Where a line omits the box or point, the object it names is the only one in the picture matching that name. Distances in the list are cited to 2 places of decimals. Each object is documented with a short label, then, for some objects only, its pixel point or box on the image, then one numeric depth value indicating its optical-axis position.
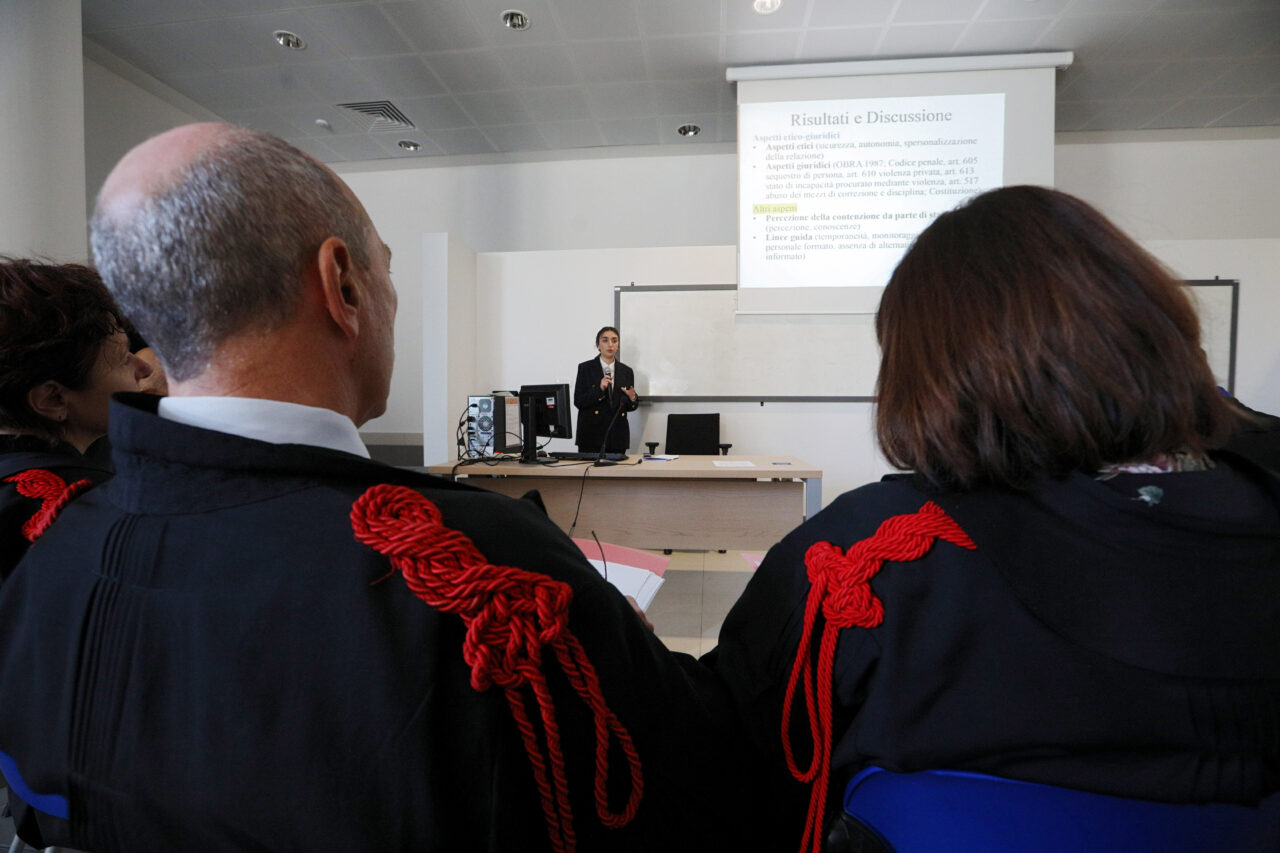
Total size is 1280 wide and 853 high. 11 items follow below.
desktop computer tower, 2.85
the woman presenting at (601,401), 4.19
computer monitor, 2.79
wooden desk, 2.88
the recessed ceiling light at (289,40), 3.55
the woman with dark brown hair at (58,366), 0.84
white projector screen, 3.77
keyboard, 2.87
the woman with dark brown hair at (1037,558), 0.48
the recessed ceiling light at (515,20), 3.35
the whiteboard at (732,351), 4.58
